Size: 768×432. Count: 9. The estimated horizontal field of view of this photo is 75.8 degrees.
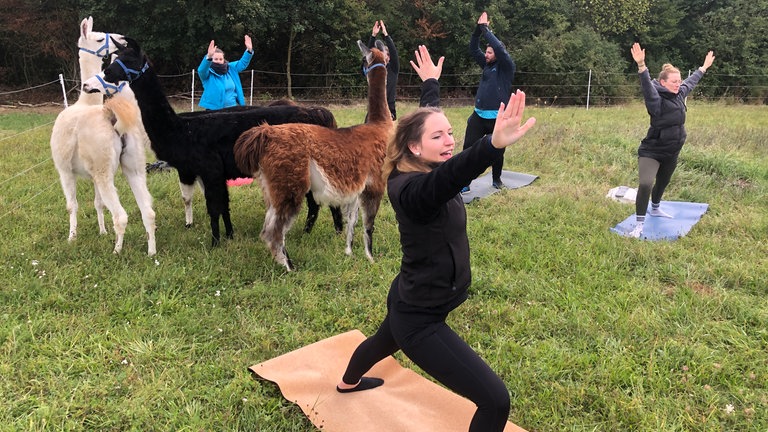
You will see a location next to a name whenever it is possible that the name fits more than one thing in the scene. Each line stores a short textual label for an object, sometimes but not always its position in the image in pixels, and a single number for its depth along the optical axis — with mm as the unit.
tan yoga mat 2600
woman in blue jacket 6250
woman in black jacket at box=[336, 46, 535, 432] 1995
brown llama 4113
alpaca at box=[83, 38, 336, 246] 4344
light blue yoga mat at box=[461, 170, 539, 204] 6757
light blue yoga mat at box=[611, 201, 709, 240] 5242
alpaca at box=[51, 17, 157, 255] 4277
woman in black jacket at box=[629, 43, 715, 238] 5023
